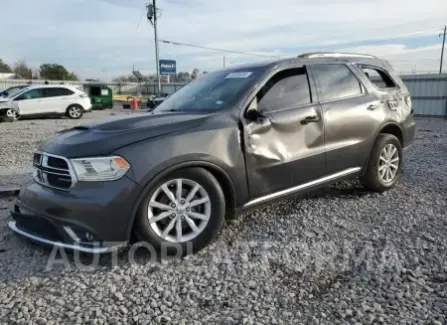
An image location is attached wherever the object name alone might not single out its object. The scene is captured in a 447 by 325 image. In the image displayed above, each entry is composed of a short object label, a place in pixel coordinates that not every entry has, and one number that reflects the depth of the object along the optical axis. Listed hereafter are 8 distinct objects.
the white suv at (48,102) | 17.33
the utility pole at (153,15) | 25.85
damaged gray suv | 3.01
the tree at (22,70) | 63.62
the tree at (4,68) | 67.88
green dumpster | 26.30
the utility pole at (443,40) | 45.33
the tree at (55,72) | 61.97
